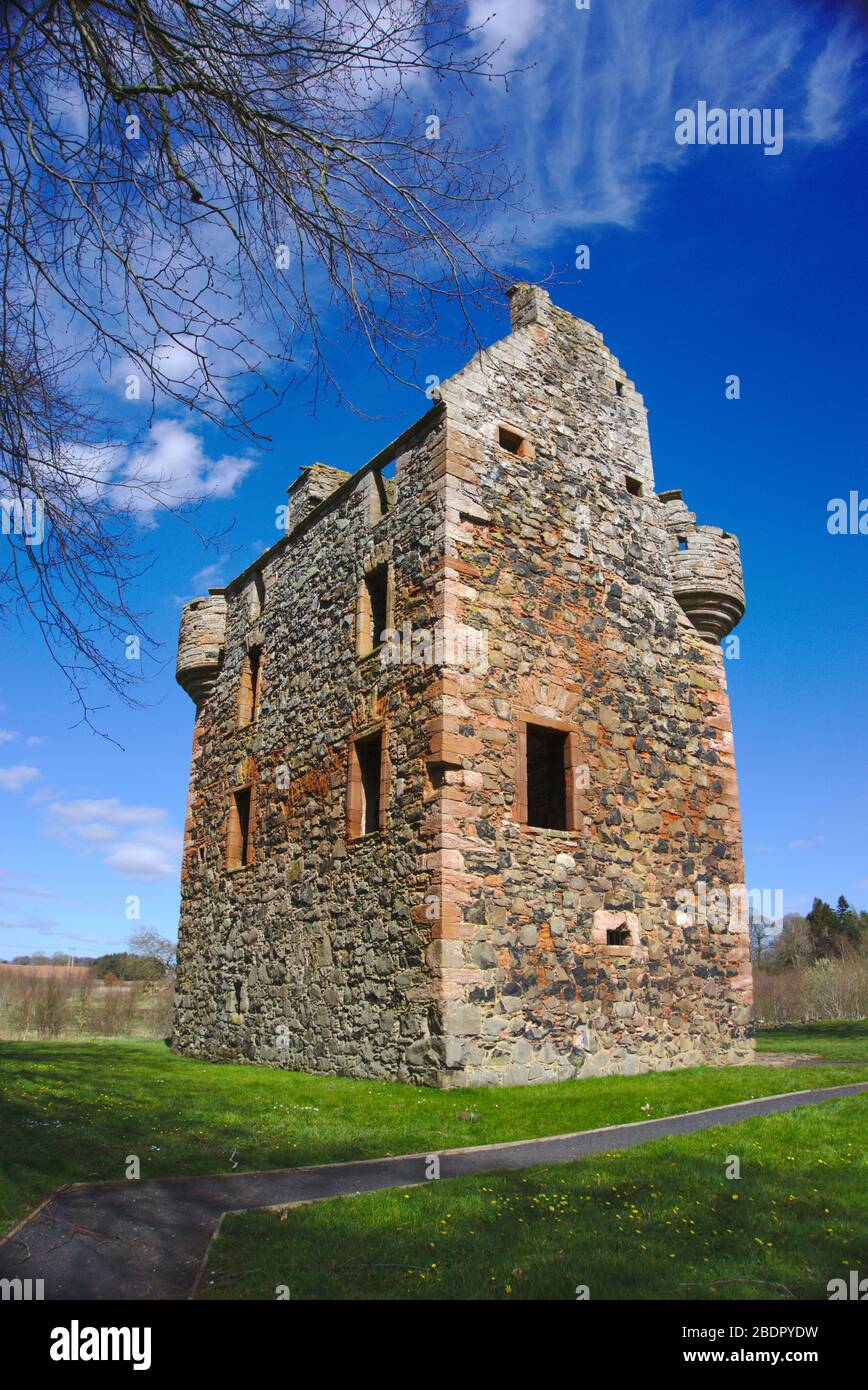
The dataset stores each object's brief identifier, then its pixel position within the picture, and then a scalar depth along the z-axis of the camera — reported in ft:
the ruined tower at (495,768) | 37.09
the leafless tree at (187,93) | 15.84
